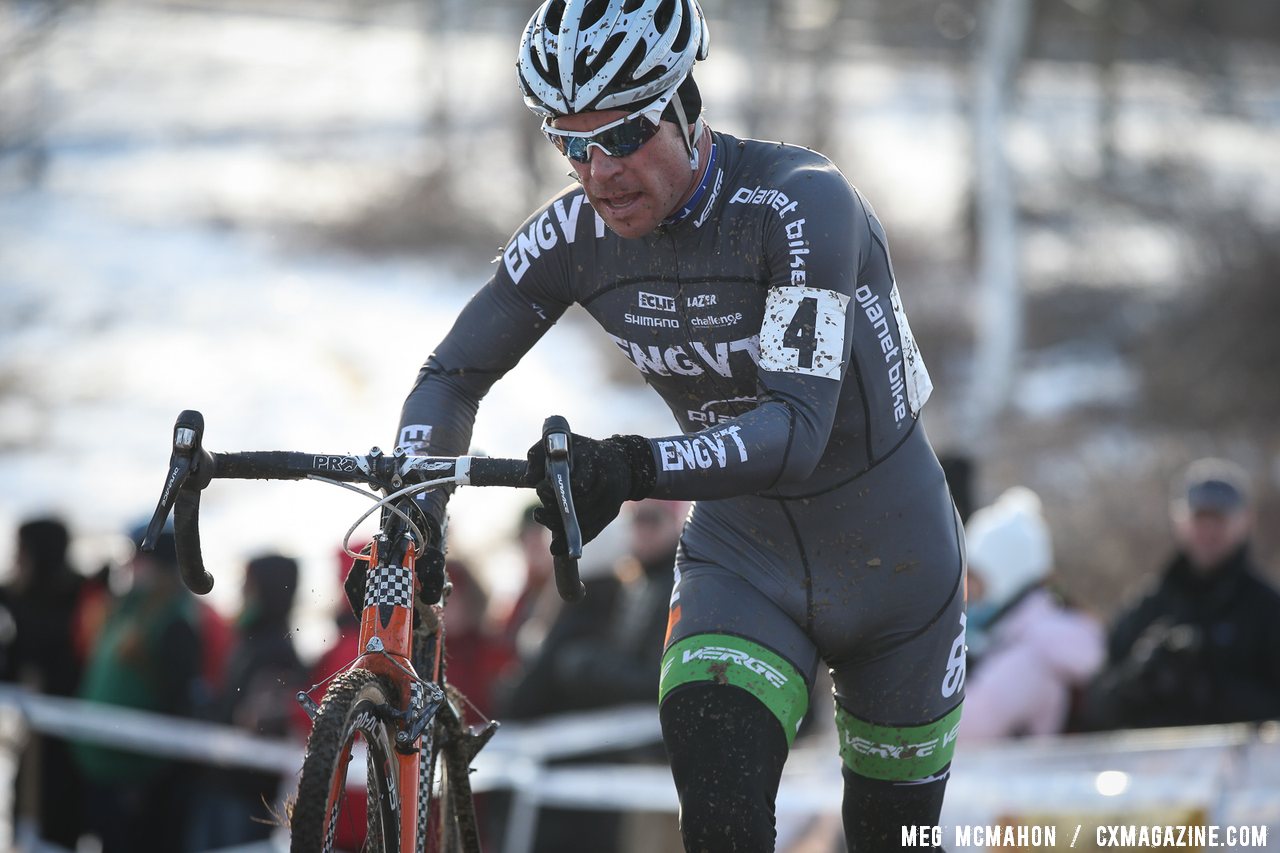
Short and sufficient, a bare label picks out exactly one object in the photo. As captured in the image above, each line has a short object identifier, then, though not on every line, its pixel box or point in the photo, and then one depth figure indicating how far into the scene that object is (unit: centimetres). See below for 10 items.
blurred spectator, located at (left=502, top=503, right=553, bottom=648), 1637
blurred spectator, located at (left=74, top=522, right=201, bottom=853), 1503
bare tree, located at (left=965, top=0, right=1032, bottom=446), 3422
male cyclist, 695
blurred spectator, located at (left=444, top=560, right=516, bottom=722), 1463
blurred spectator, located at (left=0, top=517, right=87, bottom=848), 1631
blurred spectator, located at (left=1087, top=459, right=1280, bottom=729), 1266
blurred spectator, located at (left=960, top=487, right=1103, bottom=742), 1298
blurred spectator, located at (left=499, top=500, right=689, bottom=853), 1362
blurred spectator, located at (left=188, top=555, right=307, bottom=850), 1343
